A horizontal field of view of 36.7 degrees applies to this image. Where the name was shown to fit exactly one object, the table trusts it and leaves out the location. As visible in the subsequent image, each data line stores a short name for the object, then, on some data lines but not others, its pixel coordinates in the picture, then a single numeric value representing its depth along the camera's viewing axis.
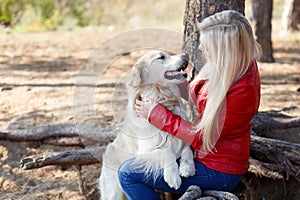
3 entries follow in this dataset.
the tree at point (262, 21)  8.87
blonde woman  3.22
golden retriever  3.50
